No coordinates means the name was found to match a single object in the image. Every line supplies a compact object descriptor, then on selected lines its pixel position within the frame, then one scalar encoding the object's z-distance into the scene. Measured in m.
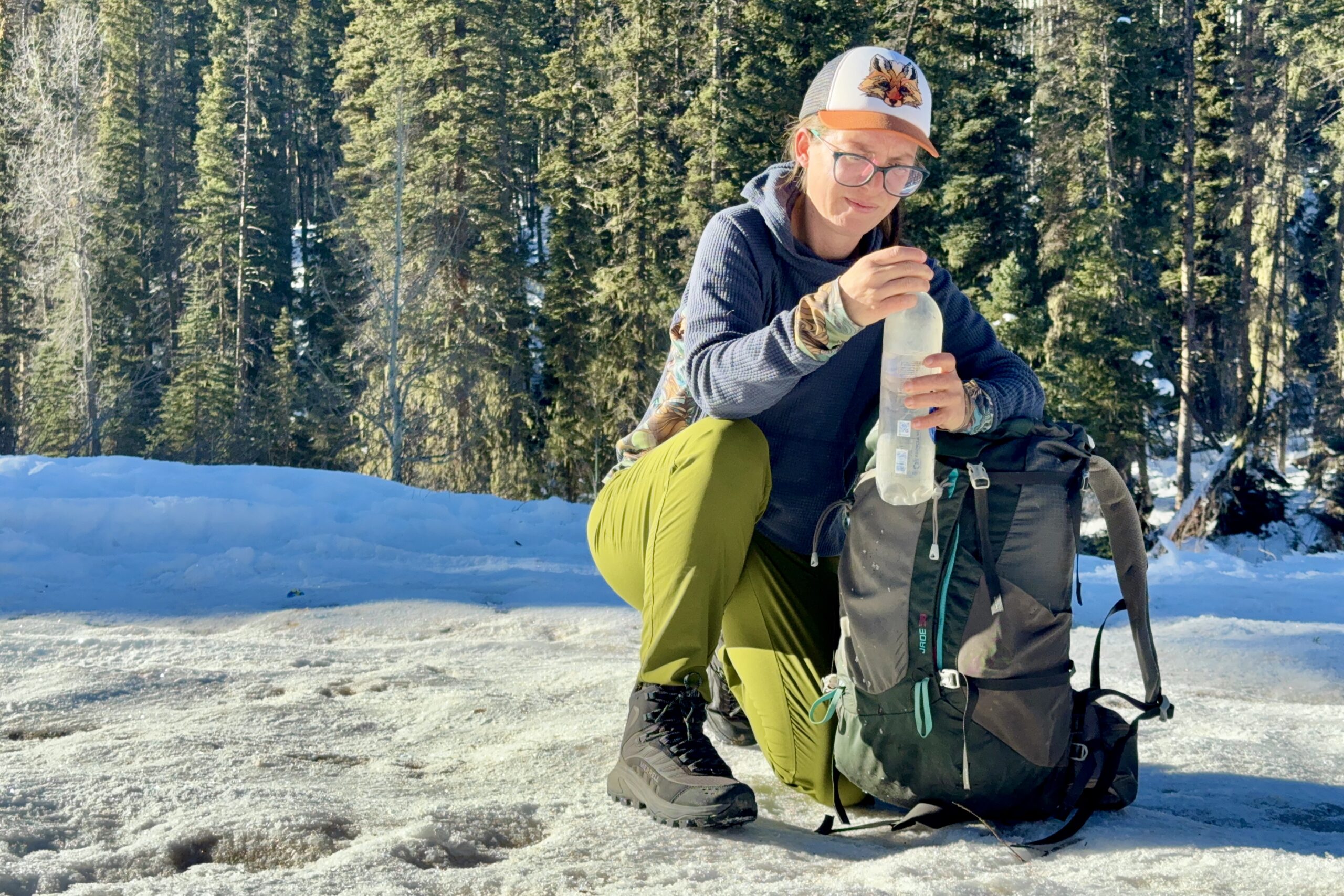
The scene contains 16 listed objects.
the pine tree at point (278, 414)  30.42
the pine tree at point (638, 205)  22.39
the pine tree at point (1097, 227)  19.02
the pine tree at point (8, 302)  31.36
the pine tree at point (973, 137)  19.33
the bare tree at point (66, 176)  24.98
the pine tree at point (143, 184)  34.44
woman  2.01
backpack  1.97
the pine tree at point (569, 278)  24.91
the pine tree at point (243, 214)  35.25
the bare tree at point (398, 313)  23.34
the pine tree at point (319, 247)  27.77
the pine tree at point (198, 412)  29.94
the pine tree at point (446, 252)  24.27
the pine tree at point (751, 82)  19.80
